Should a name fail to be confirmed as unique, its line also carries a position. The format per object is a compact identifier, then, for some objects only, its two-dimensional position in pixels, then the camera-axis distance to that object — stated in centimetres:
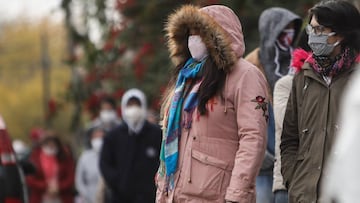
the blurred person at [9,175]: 1787
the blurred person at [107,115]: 2887
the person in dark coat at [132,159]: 2165
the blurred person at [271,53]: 1631
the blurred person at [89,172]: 2745
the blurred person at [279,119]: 1491
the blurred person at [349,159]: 753
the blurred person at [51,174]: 3027
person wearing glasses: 1266
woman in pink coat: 1293
